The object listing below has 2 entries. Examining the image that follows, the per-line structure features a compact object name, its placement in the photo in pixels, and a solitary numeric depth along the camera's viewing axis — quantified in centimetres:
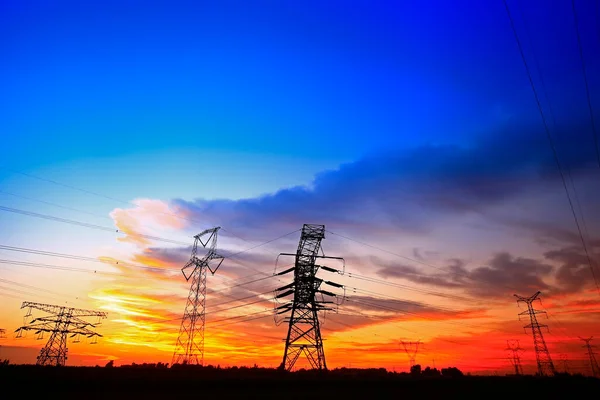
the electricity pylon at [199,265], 5369
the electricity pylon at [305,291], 4703
